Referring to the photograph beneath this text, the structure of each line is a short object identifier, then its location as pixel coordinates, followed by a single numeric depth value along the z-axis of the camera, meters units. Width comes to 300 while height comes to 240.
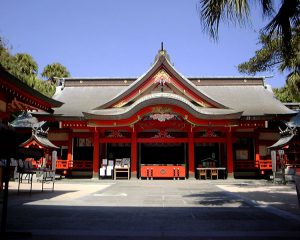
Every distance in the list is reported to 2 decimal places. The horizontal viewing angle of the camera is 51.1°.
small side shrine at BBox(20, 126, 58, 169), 19.73
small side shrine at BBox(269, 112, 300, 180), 17.44
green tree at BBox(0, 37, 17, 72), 22.85
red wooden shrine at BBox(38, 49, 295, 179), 21.64
